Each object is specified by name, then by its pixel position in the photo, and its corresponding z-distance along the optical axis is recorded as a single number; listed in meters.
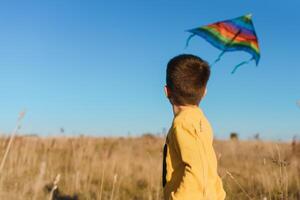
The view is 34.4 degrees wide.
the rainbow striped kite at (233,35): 4.41
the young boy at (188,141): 2.54
